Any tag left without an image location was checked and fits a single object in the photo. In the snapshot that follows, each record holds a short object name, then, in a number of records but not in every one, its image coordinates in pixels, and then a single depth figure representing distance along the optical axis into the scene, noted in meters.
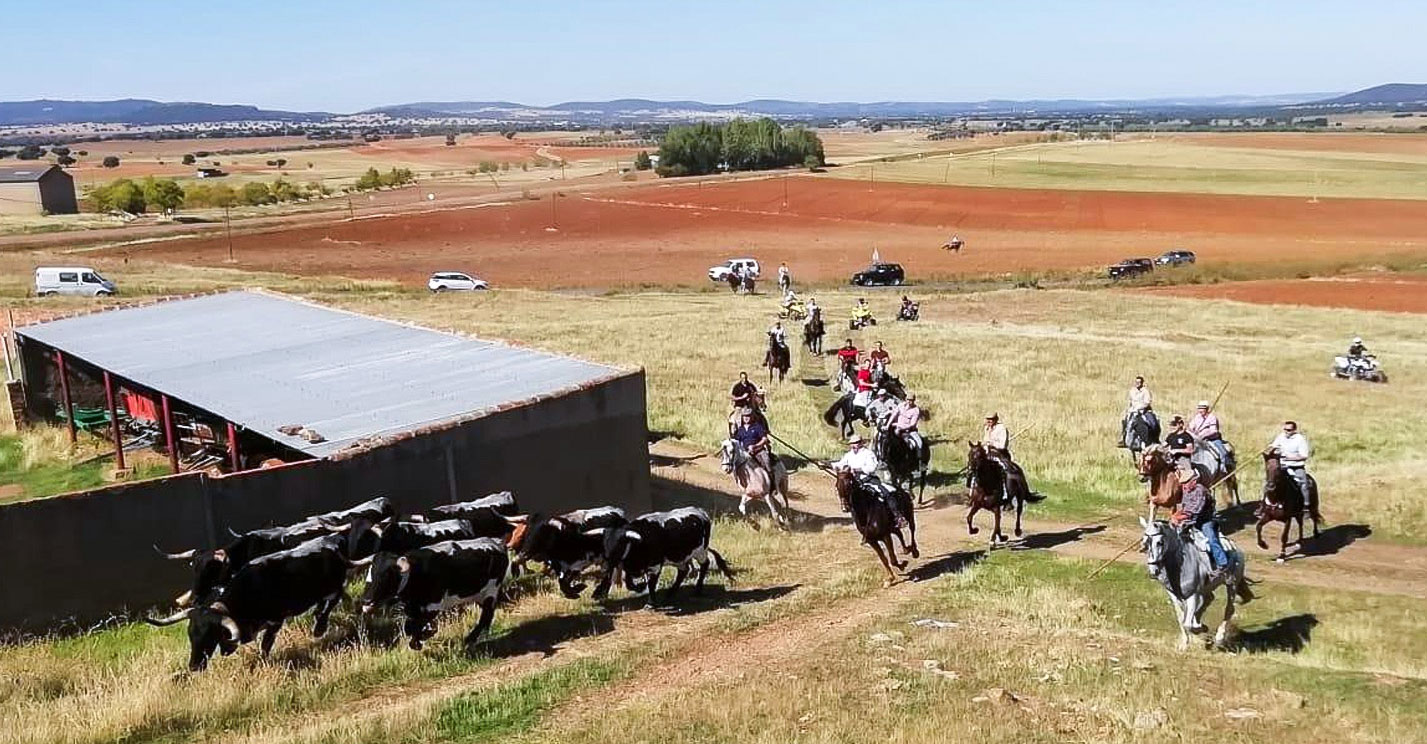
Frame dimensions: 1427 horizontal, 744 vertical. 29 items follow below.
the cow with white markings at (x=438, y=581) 12.17
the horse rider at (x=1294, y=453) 17.62
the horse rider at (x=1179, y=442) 17.22
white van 48.78
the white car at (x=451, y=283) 56.31
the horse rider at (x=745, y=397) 20.12
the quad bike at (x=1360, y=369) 31.97
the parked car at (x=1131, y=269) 59.69
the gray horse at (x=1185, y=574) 13.16
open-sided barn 13.35
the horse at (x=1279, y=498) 17.34
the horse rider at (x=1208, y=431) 19.36
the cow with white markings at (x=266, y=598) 11.69
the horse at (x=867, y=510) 15.38
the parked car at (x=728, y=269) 58.28
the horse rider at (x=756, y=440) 18.97
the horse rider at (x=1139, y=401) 22.09
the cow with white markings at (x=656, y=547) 14.12
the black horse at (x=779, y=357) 30.75
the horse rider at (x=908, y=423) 19.97
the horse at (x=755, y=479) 18.83
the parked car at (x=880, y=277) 58.66
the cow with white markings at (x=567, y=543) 13.84
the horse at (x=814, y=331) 34.81
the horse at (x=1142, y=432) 22.06
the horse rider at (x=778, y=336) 30.78
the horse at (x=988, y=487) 17.61
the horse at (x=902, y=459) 19.77
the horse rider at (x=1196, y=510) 14.08
